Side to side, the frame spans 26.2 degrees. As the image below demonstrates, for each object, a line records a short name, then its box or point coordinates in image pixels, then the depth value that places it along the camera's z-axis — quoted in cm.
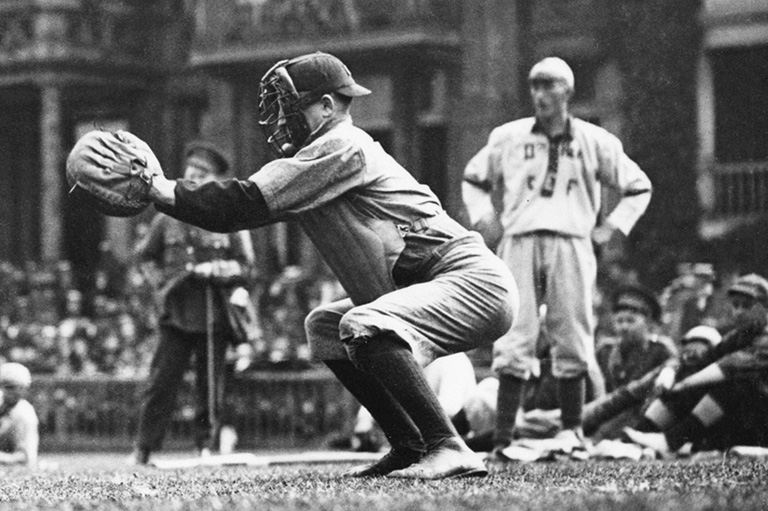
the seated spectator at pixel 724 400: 890
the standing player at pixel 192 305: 1108
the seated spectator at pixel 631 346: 1062
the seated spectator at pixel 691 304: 1284
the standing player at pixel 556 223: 880
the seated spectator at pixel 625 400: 982
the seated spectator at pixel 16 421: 1077
